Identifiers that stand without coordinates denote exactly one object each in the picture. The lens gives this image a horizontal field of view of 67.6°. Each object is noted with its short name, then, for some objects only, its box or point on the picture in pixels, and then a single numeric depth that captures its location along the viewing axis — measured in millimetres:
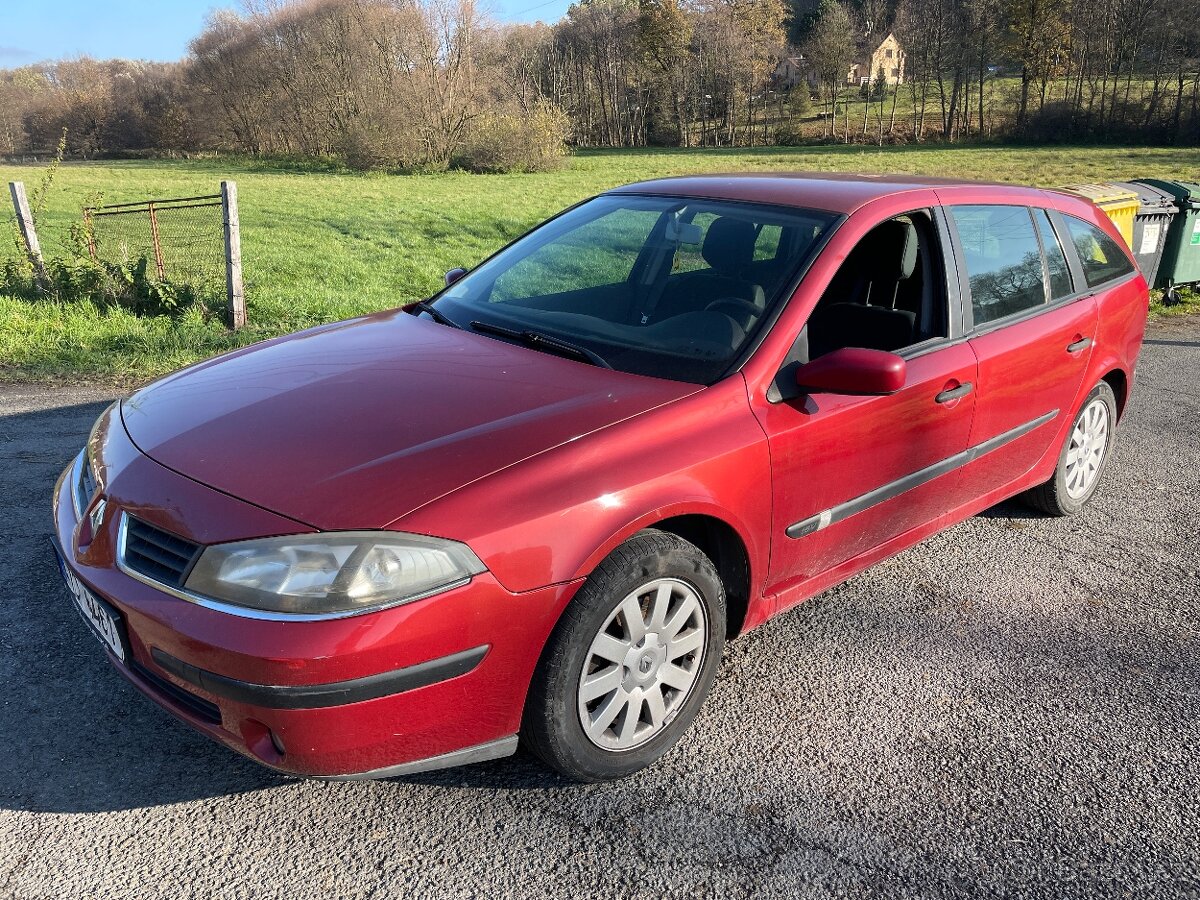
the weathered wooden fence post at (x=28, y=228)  8594
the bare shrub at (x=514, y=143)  38312
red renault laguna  2086
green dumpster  10352
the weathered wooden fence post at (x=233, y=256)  7977
